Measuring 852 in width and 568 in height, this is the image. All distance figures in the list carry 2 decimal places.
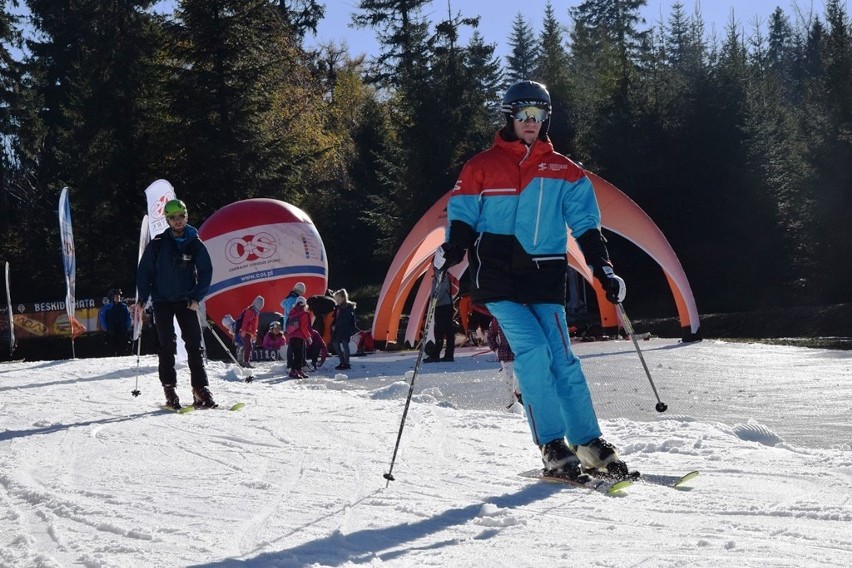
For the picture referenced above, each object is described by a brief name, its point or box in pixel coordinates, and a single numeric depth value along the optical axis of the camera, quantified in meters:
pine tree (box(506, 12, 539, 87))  68.75
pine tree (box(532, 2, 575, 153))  37.12
